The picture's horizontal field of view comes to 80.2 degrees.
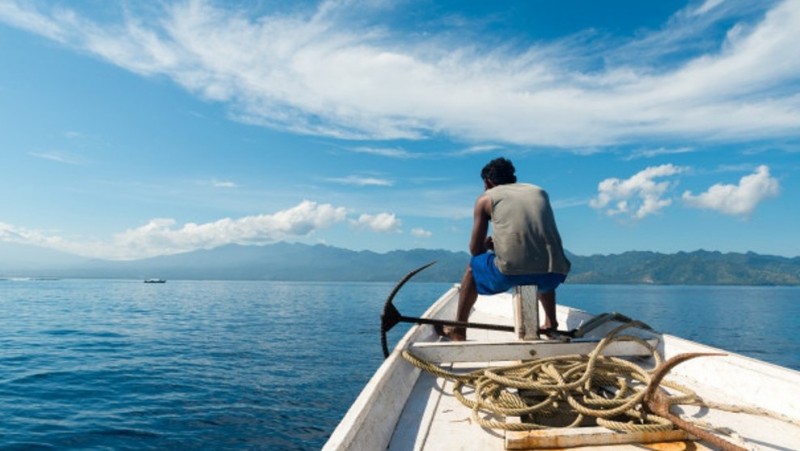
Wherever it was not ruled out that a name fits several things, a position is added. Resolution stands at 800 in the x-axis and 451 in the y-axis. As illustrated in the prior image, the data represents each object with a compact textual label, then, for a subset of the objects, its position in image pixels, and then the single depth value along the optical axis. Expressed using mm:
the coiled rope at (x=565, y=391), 2949
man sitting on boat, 4883
